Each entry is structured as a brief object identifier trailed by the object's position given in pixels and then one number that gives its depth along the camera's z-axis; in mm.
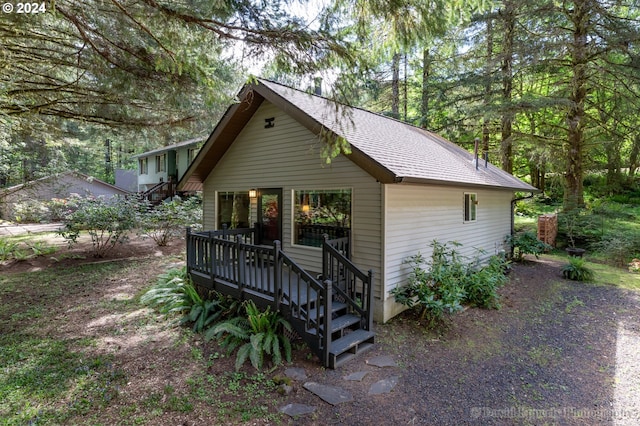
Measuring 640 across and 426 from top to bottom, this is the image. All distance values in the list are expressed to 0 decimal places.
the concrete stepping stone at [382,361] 4453
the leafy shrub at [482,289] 6684
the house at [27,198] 8914
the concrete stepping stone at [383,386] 3852
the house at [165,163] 21266
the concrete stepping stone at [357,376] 4082
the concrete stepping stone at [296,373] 4109
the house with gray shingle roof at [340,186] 5820
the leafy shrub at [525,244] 10526
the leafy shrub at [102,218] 10094
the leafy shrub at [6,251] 10038
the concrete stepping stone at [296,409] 3447
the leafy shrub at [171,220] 12023
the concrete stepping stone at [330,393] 3666
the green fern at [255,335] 4438
